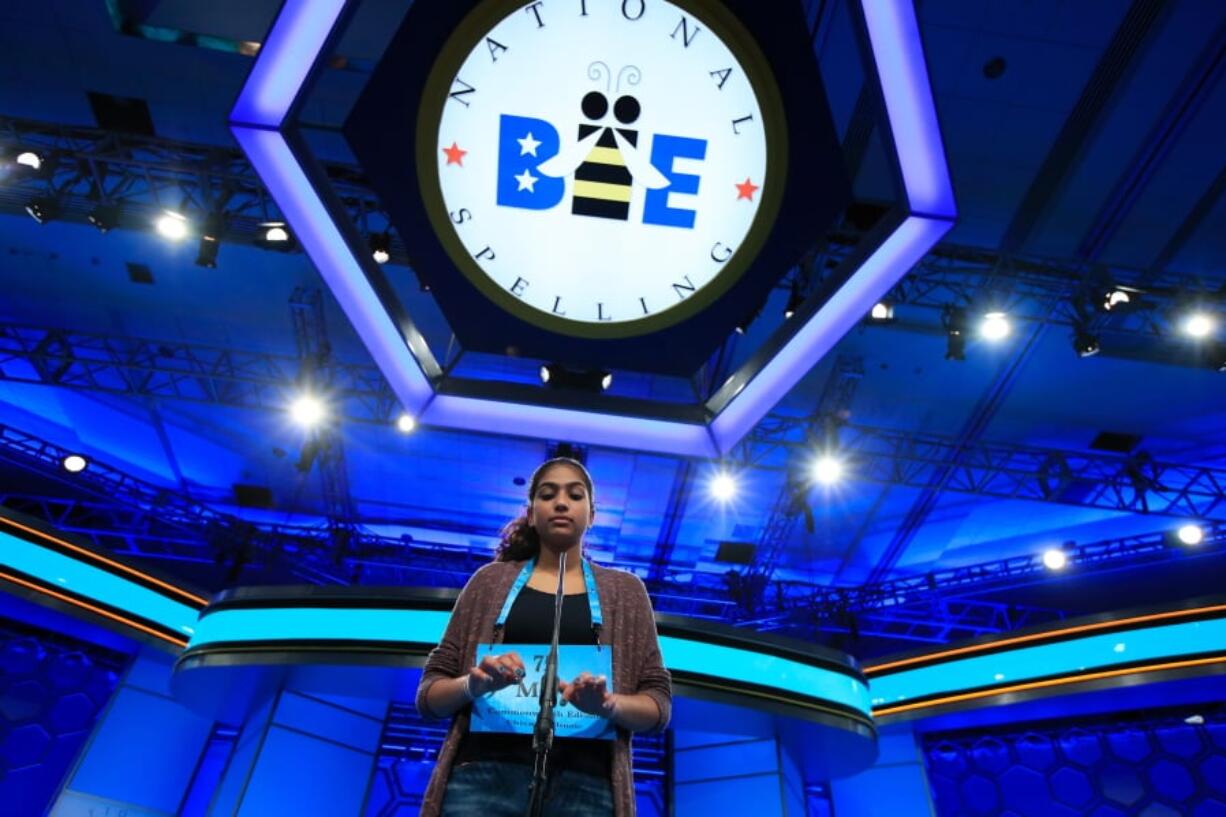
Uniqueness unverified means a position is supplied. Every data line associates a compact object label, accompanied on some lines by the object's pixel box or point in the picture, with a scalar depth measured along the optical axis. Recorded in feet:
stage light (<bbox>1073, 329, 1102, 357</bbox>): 21.80
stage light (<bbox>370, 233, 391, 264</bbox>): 19.77
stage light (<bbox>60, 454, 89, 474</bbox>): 31.24
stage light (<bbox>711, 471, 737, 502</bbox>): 31.37
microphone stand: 3.03
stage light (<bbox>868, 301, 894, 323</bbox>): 21.88
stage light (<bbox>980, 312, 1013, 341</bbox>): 21.93
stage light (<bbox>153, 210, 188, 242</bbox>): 21.62
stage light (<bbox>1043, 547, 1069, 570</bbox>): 30.78
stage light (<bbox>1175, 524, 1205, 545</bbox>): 28.25
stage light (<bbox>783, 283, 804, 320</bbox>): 20.82
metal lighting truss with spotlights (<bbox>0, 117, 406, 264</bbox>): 21.22
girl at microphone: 3.58
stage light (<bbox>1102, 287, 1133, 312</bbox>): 21.16
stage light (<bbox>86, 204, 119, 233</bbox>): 21.40
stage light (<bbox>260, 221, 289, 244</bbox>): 21.47
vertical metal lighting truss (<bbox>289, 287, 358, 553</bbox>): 25.89
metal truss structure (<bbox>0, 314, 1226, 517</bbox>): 27.71
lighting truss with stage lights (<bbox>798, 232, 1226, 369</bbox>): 21.57
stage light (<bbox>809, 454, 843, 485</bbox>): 27.17
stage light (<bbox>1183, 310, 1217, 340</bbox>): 21.35
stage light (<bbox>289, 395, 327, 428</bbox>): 27.02
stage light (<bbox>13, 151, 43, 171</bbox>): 20.86
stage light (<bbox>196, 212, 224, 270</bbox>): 21.65
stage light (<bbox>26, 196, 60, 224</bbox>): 21.54
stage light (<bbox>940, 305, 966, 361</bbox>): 22.41
